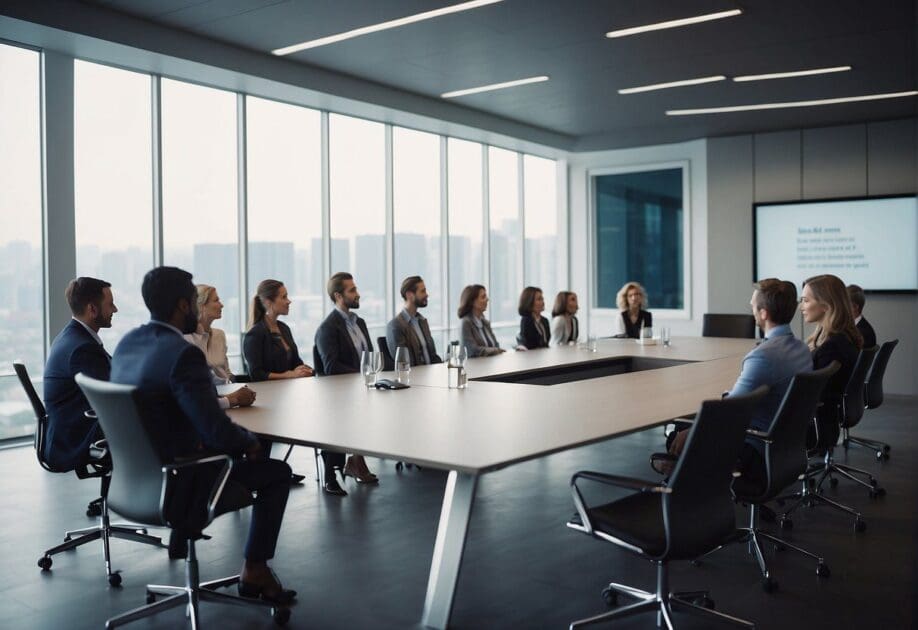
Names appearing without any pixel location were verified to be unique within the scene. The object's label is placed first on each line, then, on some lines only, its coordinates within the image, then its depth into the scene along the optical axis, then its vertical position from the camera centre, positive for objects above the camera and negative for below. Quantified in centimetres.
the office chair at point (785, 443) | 322 -62
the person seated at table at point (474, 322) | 671 -26
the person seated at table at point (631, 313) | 820 -24
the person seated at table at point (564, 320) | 783 -28
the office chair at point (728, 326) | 834 -38
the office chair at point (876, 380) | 547 -62
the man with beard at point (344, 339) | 546 -32
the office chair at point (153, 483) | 279 -65
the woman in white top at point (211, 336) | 504 -26
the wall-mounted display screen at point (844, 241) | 945 +53
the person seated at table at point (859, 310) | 606 -17
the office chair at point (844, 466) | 437 -108
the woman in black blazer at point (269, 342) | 530 -32
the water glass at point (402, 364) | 439 -38
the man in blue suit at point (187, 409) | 285 -39
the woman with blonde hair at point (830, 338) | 436 -27
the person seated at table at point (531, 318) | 751 -25
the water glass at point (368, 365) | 445 -39
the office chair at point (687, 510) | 262 -73
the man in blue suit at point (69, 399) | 370 -46
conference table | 290 -52
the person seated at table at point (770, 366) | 347 -33
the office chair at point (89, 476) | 372 -82
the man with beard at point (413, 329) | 615 -28
